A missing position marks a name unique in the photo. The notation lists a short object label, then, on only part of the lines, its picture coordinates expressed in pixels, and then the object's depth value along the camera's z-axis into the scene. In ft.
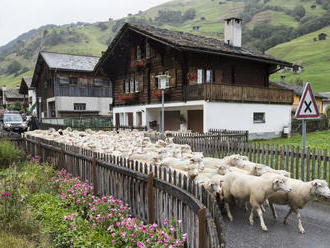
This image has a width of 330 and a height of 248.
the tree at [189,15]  629.10
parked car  91.56
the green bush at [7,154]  33.50
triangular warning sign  22.49
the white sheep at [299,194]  16.92
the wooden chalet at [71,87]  119.24
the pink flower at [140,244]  12.53
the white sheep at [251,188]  16.93
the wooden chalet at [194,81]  62.44
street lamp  45.09
